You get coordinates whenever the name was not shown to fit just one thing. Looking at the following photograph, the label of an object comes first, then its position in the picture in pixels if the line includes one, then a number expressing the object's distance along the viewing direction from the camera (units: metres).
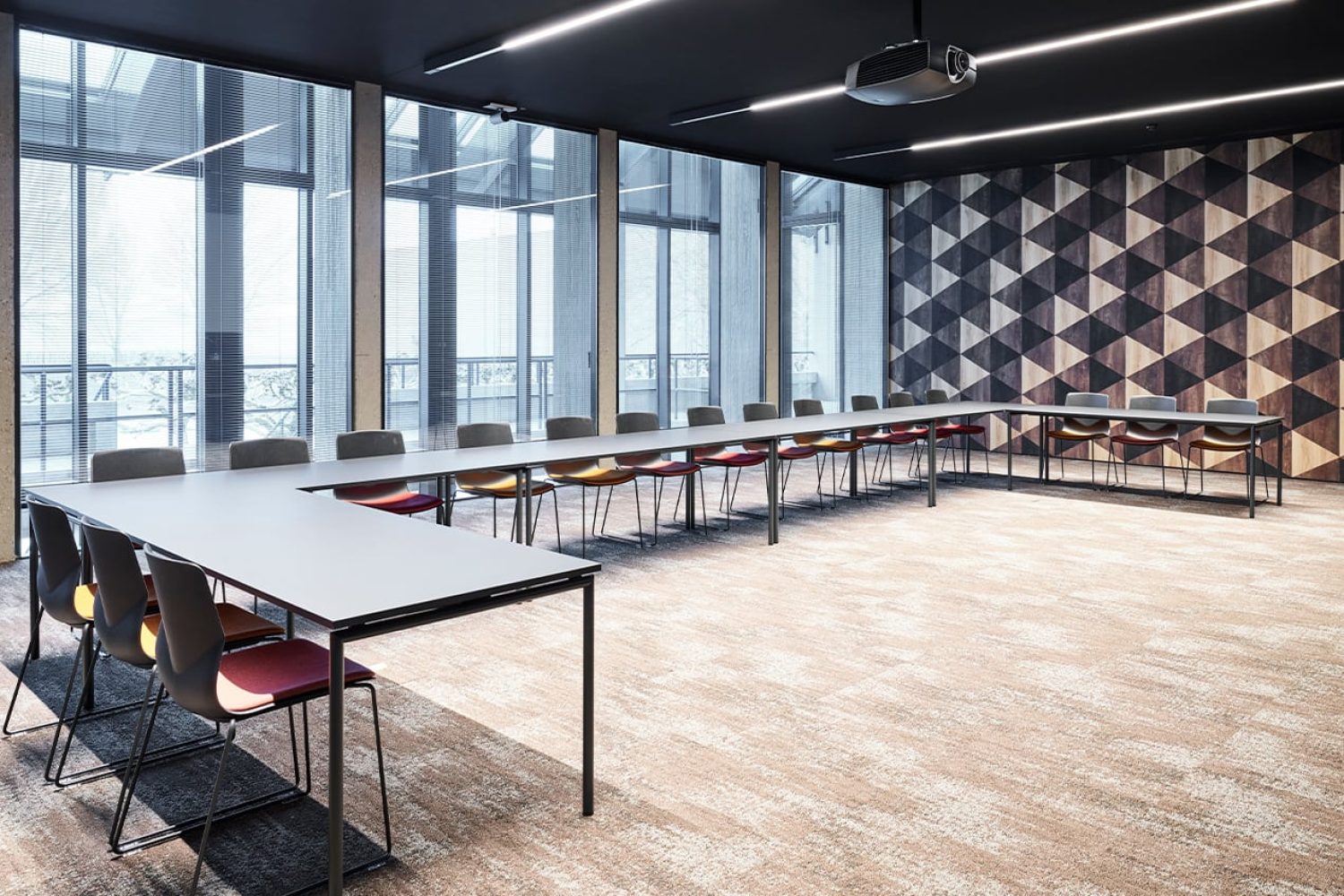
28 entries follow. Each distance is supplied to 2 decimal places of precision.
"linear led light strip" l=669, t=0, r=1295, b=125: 6.21
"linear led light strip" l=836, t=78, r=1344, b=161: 8.34
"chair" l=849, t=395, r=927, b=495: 9.38
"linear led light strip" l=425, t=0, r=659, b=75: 6.24
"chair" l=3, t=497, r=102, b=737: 3.54
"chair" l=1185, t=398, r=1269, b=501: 8.62
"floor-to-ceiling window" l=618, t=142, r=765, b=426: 10.09
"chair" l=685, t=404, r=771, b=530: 7.86
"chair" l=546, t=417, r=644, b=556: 6.84
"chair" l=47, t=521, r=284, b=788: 2.99
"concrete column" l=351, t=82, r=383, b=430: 7.89
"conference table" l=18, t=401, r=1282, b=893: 2.63
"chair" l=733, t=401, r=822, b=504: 8.49
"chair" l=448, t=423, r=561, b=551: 6.45
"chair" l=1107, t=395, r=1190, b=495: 9.28
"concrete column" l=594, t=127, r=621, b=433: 9.67
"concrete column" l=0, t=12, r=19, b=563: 6.24
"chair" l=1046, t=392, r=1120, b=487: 9.52
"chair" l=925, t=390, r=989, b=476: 10.00
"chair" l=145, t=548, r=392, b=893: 2.57
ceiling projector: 5.46
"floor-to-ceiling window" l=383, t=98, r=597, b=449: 8.23
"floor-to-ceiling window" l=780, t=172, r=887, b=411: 11.94
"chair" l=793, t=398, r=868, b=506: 8.73
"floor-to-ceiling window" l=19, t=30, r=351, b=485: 6.48
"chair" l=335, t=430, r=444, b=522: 5.92
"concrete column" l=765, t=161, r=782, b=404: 11.39
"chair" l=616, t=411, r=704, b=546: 7.26
